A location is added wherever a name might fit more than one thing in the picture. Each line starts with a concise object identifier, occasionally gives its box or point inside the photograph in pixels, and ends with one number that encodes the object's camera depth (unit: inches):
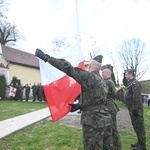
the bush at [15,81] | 731.7
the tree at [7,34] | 1203.9
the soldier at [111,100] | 133.7
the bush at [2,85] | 631.0
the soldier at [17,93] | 610.8
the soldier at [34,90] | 600.1
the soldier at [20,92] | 606.0
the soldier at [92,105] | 94.1
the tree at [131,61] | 1056.6
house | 879.9
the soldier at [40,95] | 589.5
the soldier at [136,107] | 146.4
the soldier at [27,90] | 603.0
